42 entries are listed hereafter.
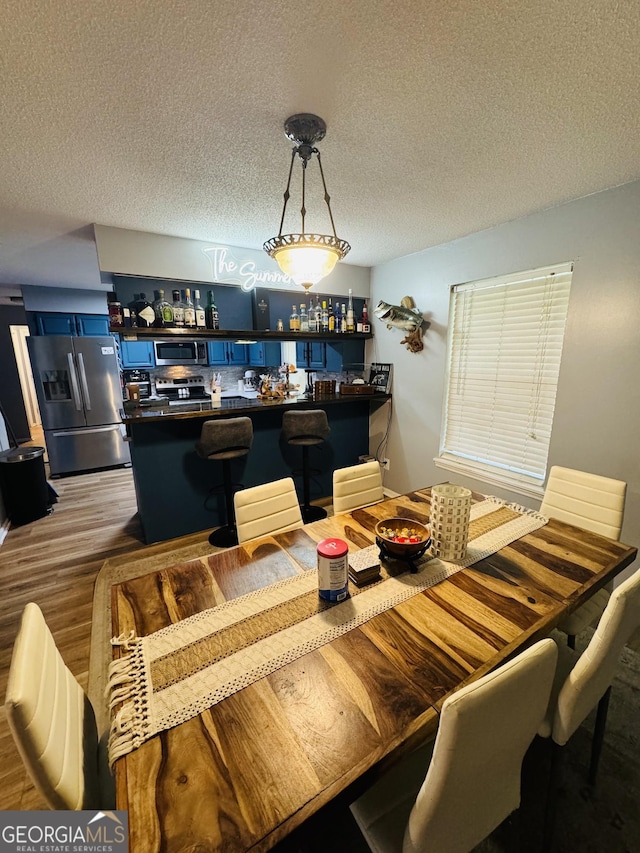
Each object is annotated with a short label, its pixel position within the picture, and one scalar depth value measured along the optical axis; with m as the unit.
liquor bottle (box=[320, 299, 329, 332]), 3.59
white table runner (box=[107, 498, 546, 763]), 0.82
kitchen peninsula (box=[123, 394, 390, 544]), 2.78
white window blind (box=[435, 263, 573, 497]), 2.45
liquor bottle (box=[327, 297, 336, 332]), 3.61
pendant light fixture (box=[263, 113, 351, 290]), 1.42
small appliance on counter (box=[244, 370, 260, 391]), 5.21
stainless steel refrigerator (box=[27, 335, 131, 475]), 4.31
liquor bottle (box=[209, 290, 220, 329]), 3.03
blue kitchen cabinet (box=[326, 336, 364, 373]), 3.99
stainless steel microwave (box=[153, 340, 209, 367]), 4.63
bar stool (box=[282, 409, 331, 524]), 3.03
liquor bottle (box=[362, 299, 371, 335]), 3.81
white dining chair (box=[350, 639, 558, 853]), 0.68
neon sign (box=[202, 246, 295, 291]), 3.01
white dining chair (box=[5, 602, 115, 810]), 0.70
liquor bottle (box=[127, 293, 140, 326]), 2.72
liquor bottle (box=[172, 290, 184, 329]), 2.83
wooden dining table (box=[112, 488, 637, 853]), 0.64
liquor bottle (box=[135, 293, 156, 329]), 2.70
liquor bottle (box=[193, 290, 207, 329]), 2.94
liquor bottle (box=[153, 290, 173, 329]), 2.80
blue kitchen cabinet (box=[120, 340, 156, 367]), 4.61
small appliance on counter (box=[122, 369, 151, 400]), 4.74
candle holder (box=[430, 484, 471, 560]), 1.36
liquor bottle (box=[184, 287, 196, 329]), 2.88
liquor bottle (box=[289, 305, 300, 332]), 3.48
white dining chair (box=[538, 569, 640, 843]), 0.98
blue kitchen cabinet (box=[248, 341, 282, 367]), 4.86
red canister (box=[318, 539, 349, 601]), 1.11
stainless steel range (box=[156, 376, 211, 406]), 4.93
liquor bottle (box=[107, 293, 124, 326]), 2.59
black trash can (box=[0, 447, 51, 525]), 3.25
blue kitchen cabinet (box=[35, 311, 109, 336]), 4.77
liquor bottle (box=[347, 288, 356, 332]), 3.67
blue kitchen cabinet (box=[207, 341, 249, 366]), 4.86
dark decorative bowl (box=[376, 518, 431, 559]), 1.31
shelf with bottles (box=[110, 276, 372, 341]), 2.76
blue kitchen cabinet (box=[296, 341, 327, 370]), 4.03
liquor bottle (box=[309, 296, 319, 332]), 3.55
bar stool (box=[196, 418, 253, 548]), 2.68
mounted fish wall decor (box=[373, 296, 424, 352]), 3.24
